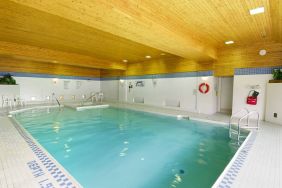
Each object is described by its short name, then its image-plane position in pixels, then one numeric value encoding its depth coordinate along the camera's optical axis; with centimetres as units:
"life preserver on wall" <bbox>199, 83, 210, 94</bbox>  700
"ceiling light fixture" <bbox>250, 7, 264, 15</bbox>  319
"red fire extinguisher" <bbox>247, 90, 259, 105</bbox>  571
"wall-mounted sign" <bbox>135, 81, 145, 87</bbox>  980
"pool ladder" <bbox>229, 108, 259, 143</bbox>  435
